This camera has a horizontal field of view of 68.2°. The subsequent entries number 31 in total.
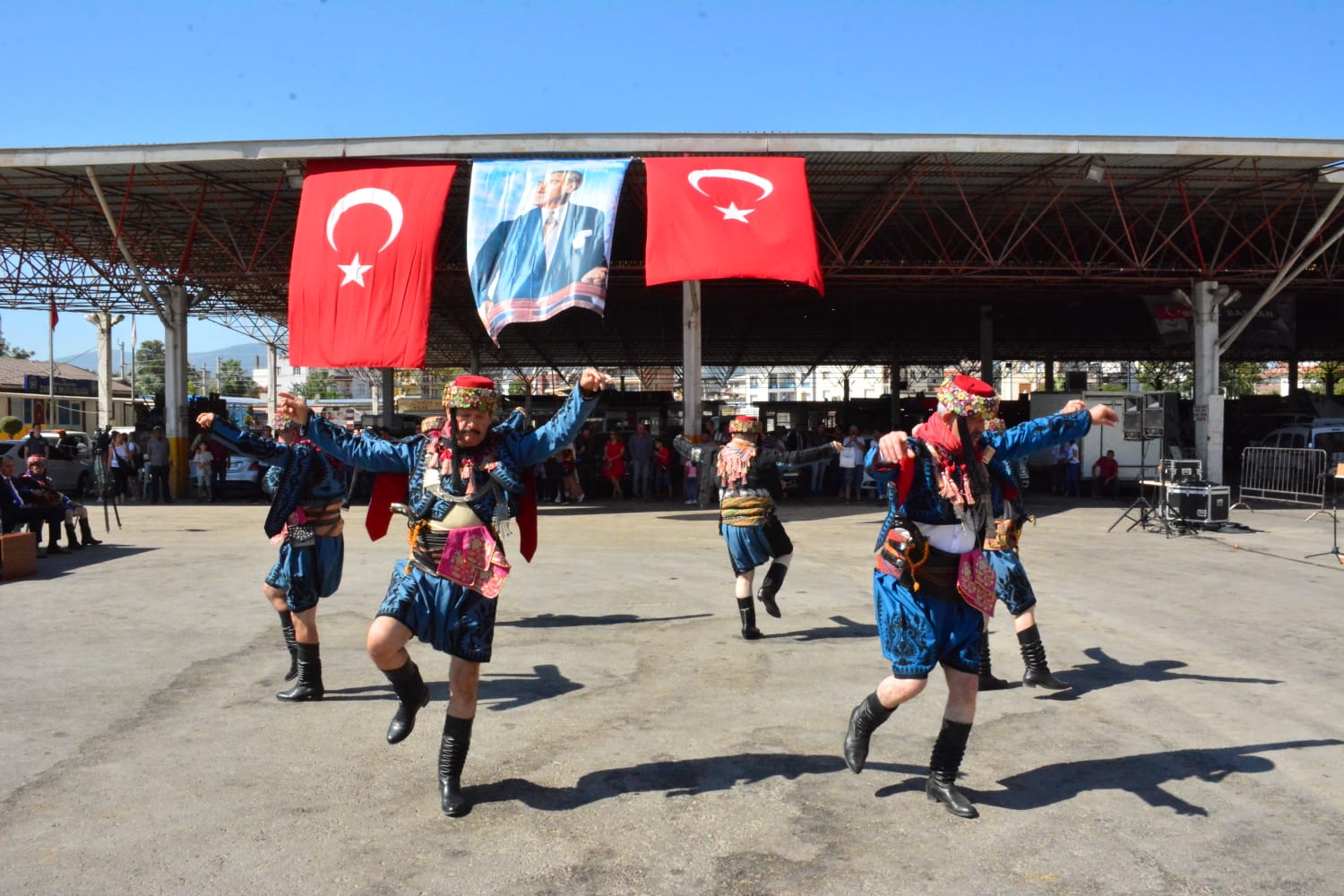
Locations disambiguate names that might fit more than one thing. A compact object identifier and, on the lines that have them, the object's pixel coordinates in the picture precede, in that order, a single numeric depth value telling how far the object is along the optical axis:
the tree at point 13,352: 94.61
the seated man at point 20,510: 11.88
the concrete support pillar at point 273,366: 42.66
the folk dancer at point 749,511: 7.66
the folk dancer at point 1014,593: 6.22
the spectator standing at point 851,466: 21.00
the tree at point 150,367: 84.75
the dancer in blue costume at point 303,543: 5.95
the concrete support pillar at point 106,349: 38.00
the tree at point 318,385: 95.06
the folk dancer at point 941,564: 4.21
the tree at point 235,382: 88.99
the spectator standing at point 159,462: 21.89
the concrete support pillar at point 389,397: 32.31
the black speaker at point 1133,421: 15.52
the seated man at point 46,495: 12.72
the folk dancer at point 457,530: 4.24
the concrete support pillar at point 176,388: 22.70
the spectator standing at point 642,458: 22.45
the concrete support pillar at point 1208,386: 20.55
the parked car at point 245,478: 22.31
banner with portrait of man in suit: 16.08
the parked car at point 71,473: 24.67
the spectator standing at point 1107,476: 22.50
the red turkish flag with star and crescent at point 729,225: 16.20
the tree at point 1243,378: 58.75
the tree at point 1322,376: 43.75
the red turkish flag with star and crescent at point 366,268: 16.48
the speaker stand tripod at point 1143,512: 15.79
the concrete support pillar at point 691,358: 19.92
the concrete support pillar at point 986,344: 30.22
